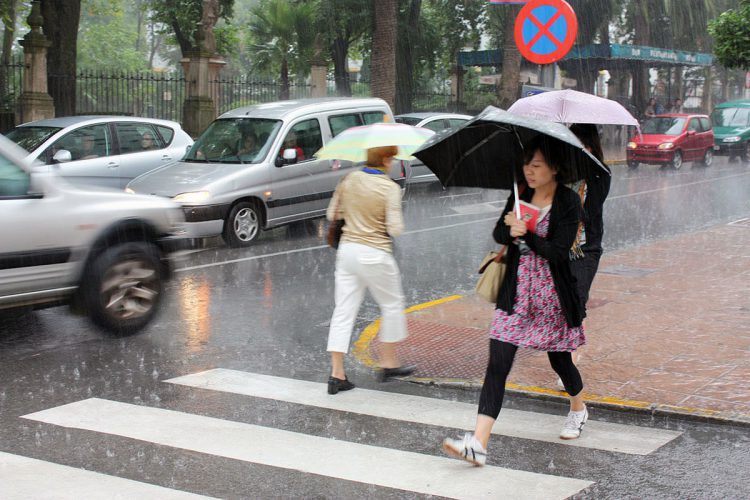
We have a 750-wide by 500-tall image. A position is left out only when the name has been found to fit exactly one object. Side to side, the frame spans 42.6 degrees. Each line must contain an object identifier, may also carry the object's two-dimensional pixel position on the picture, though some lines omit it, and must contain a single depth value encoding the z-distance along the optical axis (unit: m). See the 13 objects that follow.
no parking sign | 11.53
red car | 27.53
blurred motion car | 7.09
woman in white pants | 6.26
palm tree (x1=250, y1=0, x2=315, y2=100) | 40.62
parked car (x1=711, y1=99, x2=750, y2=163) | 31.22
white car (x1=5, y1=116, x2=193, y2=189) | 13.33
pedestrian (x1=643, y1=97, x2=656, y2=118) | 40.21
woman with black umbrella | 4.85
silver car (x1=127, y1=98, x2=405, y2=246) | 12.42
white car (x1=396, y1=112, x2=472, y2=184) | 19.58
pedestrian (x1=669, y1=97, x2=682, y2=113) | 44.97
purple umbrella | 6.00
